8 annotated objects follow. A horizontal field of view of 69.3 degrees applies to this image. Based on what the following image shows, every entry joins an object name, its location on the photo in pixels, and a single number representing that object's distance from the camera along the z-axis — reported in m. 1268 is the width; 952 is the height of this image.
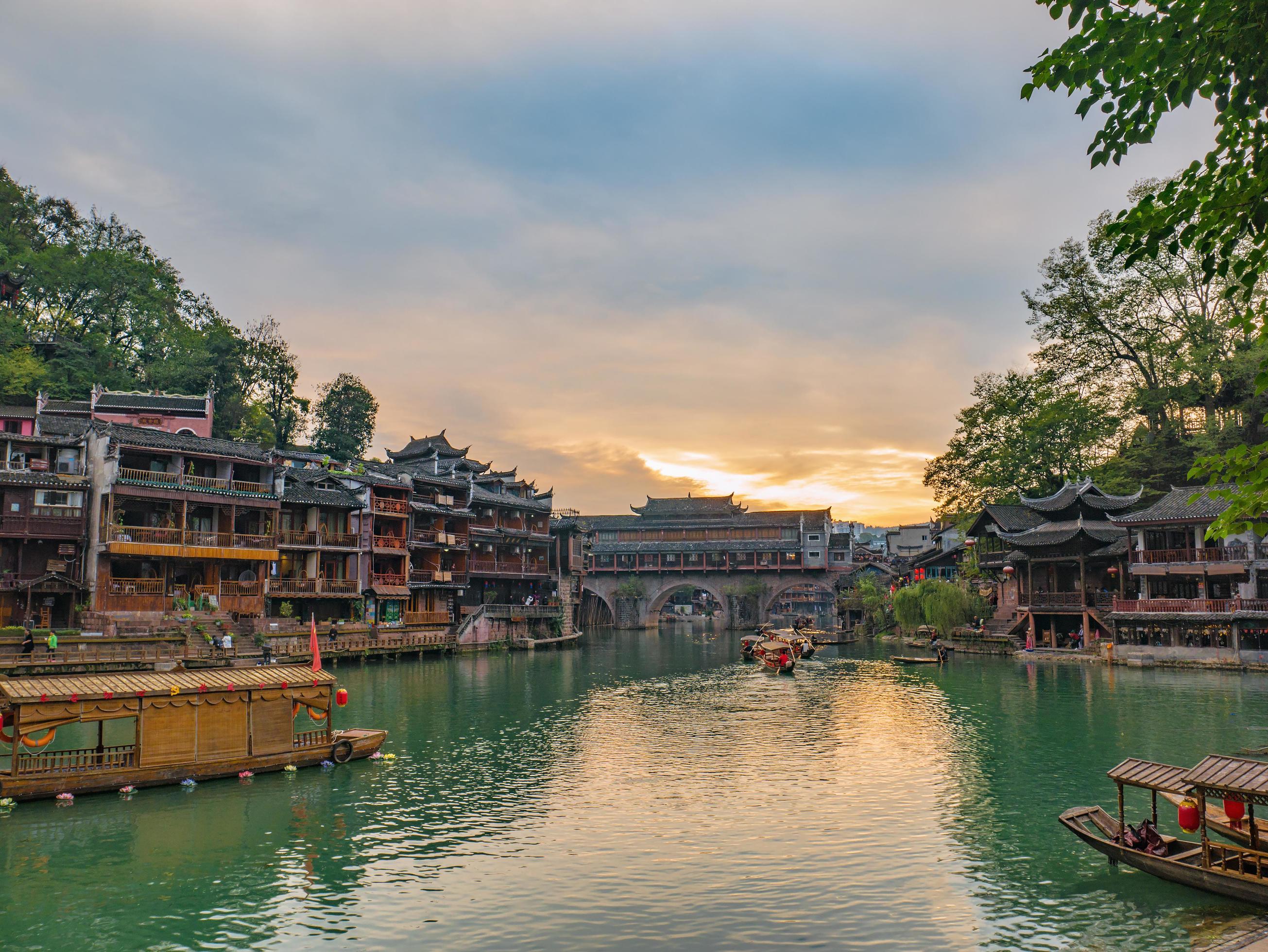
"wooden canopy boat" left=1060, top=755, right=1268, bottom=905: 13.70
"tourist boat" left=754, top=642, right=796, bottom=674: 51.19
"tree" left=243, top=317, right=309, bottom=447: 79.62
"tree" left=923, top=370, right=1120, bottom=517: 61.03
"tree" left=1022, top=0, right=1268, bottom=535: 9.05
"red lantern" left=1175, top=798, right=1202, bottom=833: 14.42
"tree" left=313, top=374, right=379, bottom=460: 87.31
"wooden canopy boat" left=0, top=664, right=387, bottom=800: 20.17
